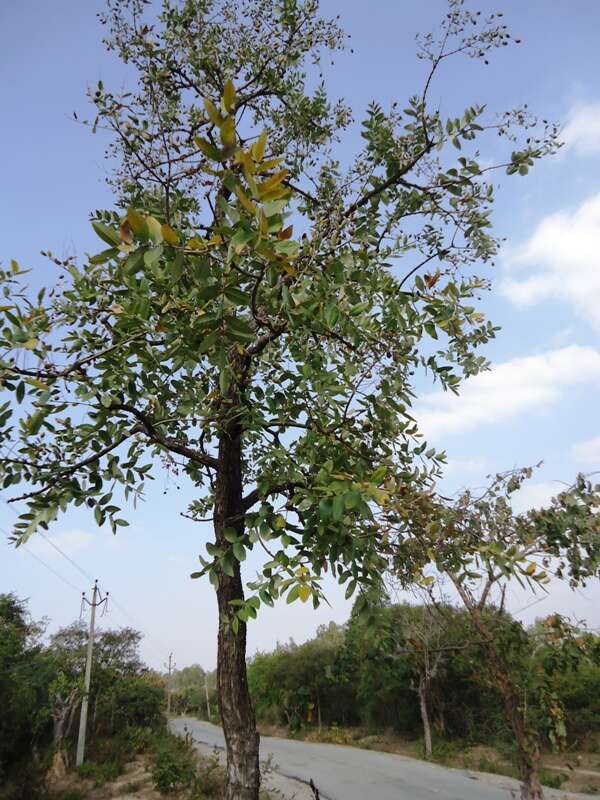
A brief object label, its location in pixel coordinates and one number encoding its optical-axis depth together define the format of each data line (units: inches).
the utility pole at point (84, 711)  673.6
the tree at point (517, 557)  100.3
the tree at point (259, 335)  89.4
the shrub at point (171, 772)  505.4
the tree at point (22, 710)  466.9
